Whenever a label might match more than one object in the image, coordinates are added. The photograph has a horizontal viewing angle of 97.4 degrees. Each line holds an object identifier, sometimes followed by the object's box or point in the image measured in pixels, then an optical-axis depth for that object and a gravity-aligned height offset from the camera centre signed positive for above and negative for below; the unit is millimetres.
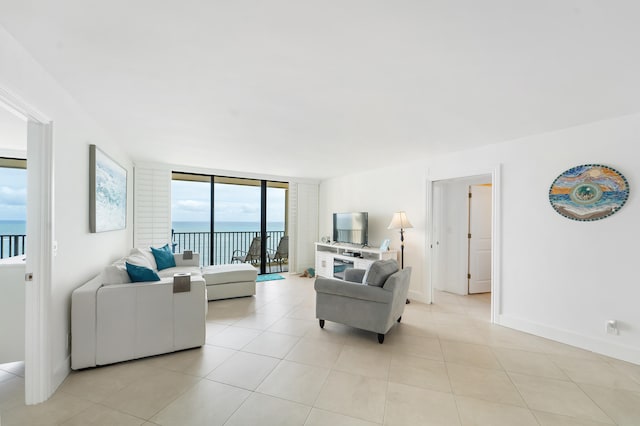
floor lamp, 4438 -161
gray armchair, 2914 -946
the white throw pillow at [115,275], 2586 -604
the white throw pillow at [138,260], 2944 -579
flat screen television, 5312 -310
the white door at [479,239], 5109 -469
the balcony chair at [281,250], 6613 -910
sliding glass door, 5727 -157
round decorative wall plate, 2678 +222
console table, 4812 -845
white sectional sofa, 2352 -971
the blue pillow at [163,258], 4393 -740
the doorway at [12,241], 2314 -450
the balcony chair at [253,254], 6215 -935
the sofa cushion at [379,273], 3035 -666
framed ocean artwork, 2764 +207
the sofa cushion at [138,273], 2689 -596
